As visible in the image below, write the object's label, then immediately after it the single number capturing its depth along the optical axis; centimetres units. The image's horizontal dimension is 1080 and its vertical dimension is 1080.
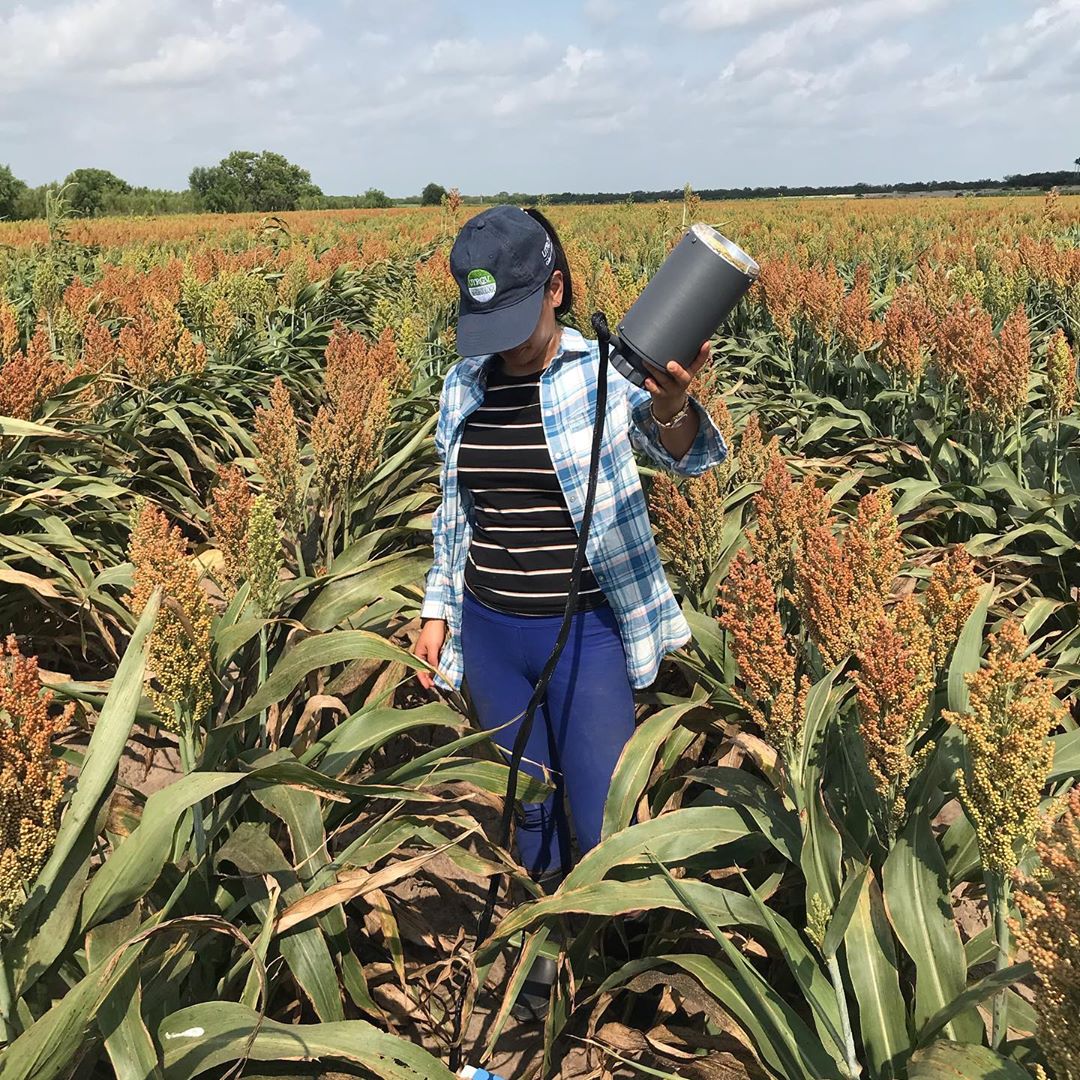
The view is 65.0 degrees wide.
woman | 195
